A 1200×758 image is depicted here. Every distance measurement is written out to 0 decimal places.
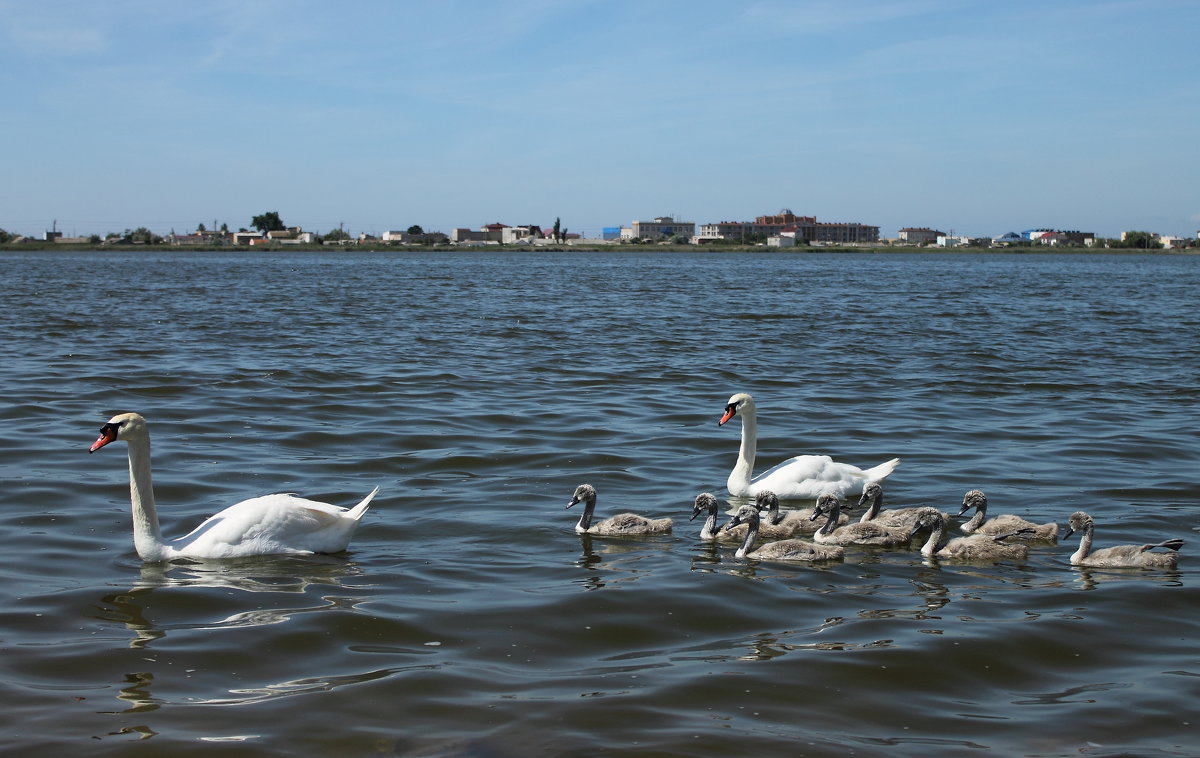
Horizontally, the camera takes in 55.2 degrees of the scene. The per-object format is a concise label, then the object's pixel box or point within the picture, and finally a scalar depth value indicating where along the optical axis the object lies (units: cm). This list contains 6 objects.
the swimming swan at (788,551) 924
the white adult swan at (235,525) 873
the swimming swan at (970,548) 919
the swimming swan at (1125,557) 885
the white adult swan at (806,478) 1141
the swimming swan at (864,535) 970
